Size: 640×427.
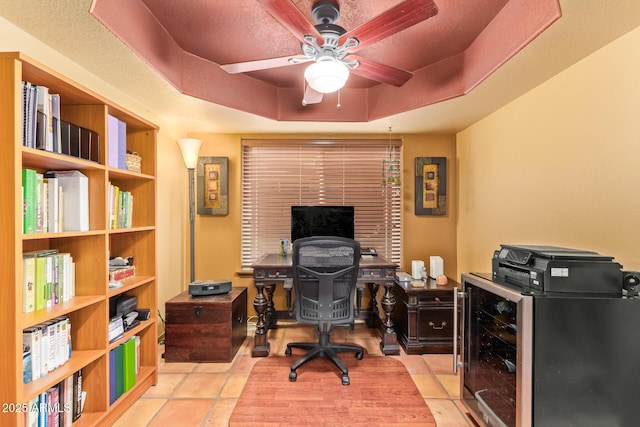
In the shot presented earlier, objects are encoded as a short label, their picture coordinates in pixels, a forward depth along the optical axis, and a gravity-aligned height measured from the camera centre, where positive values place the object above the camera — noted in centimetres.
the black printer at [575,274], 135 -29
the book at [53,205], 144 +3
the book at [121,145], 186 +43
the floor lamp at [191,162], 288 +51
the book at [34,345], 133 -61
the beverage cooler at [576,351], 131 -63
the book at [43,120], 133 +42
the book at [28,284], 132 -33
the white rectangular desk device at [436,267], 307 -57
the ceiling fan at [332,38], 123 +86
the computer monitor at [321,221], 305 -9
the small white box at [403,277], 292 -66
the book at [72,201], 155 +6
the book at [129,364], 193 -102
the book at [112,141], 175 +43
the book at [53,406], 144 -98
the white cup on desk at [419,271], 304 -61
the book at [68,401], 154 -101
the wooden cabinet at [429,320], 271 -100
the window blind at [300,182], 337 +35
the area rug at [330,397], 185 -131
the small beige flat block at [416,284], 280 -70
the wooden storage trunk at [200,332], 252 -104
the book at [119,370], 187 -102
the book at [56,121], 141 +44
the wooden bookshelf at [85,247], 117 -20
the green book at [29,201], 129 +5
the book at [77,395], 161 -102
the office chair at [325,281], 223 -54
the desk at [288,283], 266 -64
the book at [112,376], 178 -102
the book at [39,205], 135 +3
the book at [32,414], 129 -92
